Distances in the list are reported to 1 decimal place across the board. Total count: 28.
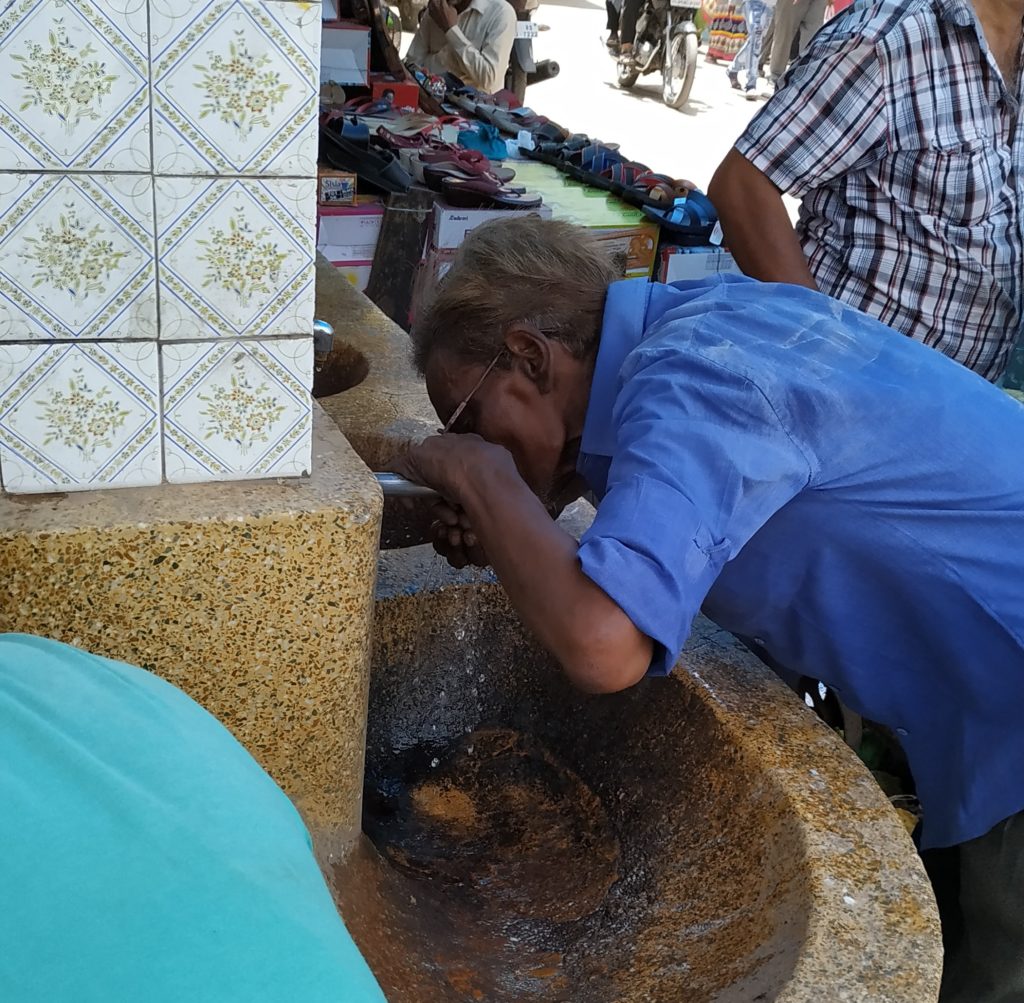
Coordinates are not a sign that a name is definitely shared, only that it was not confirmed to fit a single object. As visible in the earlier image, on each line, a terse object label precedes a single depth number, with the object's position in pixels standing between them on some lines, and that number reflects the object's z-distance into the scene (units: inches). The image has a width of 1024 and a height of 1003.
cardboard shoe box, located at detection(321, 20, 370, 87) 184.2
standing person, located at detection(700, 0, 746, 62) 534.3
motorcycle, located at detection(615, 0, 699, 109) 437.4
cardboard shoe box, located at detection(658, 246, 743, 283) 145.4
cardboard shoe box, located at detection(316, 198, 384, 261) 142.3
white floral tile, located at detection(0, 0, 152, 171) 34.2
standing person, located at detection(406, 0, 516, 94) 231.9
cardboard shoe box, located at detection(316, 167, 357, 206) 138.6
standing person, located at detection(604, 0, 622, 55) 494.3
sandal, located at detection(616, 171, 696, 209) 146.9
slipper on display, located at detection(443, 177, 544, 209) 137.6
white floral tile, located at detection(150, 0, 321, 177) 36.1
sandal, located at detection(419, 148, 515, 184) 145.3
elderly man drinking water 43.0
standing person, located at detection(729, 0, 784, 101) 475.5
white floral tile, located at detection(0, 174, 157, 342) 36.7
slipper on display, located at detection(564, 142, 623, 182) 162.1
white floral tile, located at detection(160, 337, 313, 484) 41.4
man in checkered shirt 77.2
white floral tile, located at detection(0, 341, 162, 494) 39.3
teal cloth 17.3
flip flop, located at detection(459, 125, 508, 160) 173.8
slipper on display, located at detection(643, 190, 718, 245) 143.9
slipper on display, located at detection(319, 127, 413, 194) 141.3
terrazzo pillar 40.7
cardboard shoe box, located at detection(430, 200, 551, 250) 135.5
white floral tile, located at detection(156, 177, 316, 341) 38.5
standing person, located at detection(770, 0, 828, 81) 371.6
